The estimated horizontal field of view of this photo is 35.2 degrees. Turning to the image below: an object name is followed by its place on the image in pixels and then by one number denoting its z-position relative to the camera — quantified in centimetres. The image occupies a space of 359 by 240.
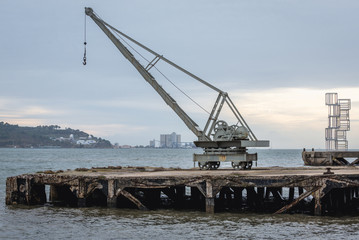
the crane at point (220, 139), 4128
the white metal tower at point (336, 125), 14688
